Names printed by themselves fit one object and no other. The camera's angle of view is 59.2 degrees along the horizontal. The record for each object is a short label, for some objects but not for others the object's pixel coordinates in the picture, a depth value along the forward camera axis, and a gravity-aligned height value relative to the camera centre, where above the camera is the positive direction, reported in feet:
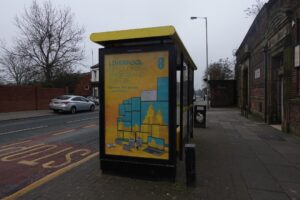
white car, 71.82 -2.29
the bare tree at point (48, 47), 99.30 +18.50
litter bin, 40.86 -3.22
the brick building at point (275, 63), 32.86 +5.38
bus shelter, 15.87 -0.23
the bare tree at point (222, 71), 159.84 +14.91
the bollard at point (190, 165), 15.39 -4.11
